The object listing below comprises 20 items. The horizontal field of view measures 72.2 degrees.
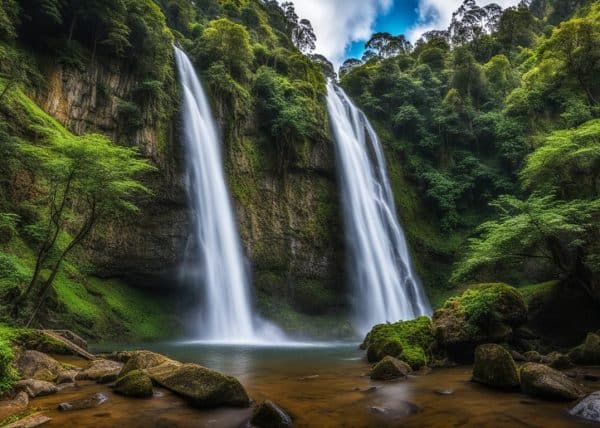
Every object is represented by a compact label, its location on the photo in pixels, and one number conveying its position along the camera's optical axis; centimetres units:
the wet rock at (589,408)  516
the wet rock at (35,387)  580
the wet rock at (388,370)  830
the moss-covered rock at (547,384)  606
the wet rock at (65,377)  666
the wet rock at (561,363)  856
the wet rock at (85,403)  532
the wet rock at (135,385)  598
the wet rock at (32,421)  446
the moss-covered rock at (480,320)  1020
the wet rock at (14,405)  486
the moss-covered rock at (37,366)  668
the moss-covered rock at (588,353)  914
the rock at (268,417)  496
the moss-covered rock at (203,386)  570
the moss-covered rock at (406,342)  988
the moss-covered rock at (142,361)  700
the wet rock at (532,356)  980
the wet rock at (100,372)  694
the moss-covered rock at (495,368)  685
